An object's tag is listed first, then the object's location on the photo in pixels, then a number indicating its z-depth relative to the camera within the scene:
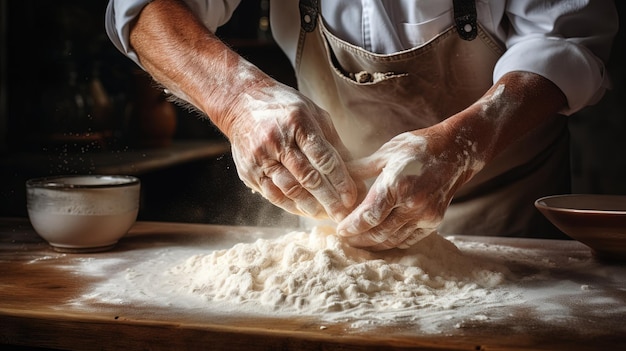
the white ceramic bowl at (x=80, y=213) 1.62
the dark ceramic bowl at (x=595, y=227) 1.50
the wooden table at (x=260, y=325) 1.06
